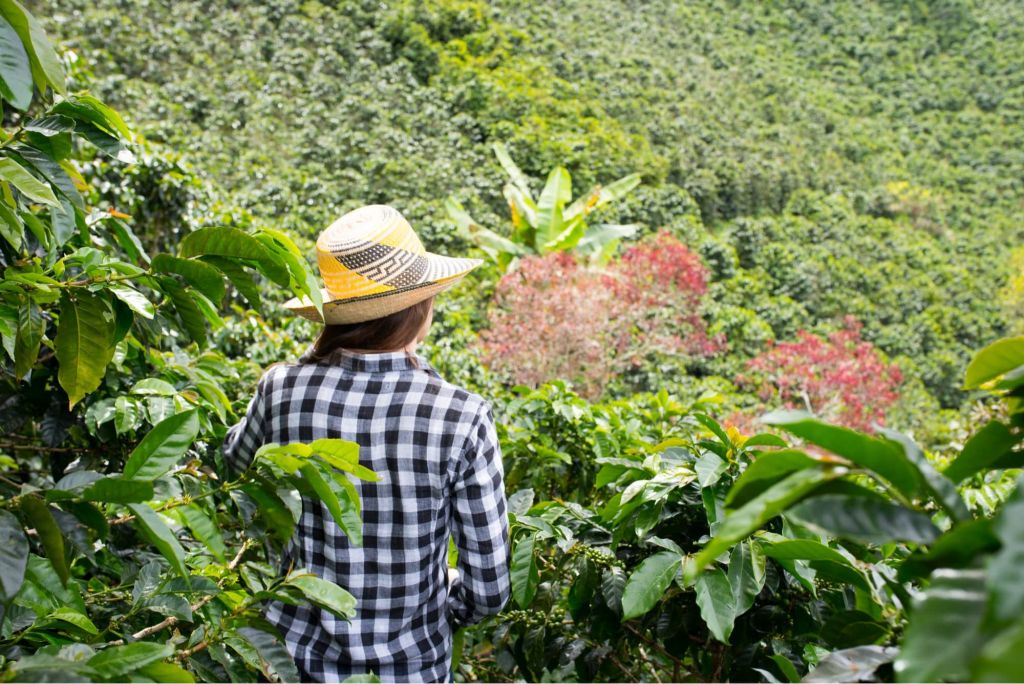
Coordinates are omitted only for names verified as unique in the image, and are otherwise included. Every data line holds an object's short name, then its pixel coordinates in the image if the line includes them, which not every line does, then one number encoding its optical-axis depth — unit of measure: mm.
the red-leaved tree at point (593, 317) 6820
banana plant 8117
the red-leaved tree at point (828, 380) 7574
